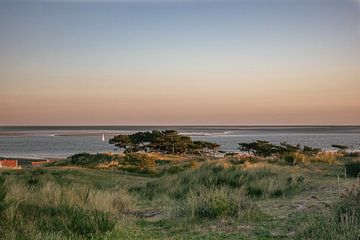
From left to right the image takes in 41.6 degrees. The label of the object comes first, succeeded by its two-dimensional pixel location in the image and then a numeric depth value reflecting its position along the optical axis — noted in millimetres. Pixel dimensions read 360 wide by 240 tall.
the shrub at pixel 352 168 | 21000
